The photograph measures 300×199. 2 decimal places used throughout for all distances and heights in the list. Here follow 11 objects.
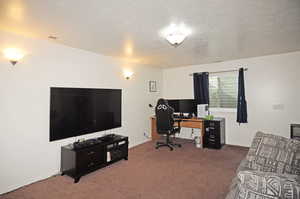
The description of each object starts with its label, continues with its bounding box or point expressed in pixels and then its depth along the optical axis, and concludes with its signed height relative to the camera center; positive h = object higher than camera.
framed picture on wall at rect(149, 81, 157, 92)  5.24 +0.47
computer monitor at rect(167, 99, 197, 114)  4.95 -0.15
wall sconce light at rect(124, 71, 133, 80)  4.30 +0.68
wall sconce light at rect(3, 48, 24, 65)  2.36 +0.65
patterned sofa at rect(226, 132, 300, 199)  0.96 -0.51
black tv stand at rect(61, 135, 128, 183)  2.68 -0.95
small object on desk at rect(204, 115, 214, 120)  4.52 -0.43
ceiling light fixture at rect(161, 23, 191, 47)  2.34 +1.00
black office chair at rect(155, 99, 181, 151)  4.19 -0.47
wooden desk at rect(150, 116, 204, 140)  4.36 -0.59
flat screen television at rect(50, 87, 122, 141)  2.87 -0.20
